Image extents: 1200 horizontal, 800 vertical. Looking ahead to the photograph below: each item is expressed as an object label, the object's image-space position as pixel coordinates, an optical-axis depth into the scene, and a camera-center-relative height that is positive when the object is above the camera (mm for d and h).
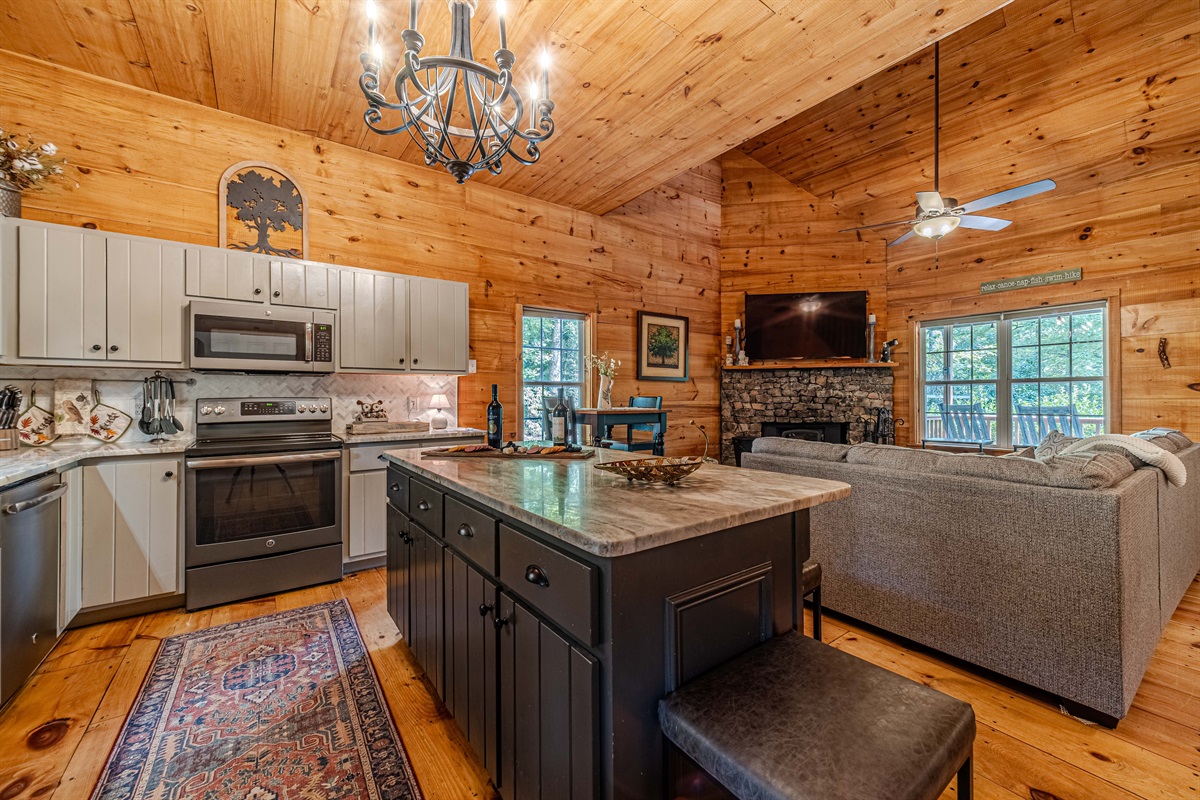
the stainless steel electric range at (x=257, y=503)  2688 -610
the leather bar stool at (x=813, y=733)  785 -598
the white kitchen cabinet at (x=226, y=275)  2879 +757
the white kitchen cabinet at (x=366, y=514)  3189 -762
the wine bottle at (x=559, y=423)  2689 -136
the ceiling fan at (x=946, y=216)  3384 +1377
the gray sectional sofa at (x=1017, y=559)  1687 -643
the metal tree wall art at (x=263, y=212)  3295 +1308
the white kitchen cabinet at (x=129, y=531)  2461 -688
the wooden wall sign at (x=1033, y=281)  4614 +1177
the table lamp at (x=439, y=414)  3832 -118
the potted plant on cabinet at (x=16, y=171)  2461 +1172
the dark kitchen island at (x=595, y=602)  961 -473
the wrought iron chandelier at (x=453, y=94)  1644 +1146
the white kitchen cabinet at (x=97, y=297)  2482 +551
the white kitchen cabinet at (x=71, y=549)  2314 -727
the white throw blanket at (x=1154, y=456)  1970 -228
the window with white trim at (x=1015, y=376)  4617 +244
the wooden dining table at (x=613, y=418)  4324 -176
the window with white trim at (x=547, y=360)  4652 +388
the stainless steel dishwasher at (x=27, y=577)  1802 -723
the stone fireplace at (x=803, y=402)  5688 -30
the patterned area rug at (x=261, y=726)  1503 -1186
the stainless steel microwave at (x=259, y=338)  2855 +379
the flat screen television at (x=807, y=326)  5762 +886
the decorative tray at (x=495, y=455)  2100 -245
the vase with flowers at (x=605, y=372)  4750 +271
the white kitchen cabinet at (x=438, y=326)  3662 +567
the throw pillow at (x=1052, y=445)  2608 -254
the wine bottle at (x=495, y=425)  2385 -130
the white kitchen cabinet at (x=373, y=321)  3375 +558
